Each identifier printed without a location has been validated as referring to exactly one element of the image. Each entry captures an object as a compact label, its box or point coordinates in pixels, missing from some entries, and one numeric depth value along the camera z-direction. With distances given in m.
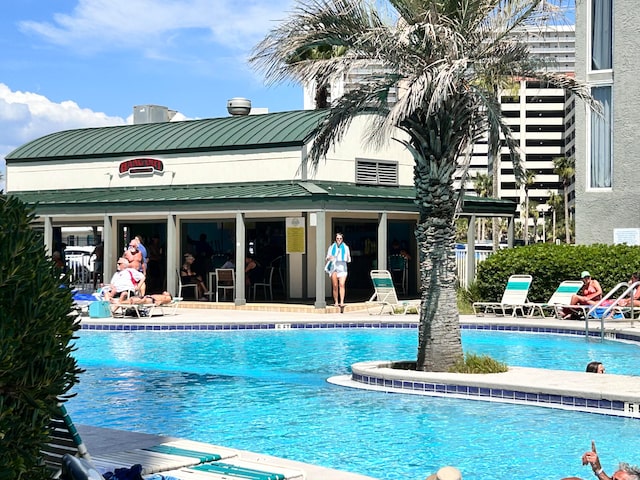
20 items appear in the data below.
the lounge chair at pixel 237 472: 5.07
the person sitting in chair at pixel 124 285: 20.53
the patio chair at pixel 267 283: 25.00
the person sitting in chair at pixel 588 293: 18.48
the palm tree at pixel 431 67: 10.91
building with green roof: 23.14
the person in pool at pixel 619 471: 4.77
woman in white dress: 21.38
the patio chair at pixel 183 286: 23.67
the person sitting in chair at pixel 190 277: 24.66
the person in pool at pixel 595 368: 10.98
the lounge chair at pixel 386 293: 20.61
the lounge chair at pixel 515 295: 19.67
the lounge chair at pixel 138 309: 20.17
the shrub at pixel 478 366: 11.13
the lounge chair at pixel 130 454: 4.65
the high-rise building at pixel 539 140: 134.25
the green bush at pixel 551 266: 20.05
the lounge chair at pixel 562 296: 19.05
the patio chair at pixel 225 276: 23.75
